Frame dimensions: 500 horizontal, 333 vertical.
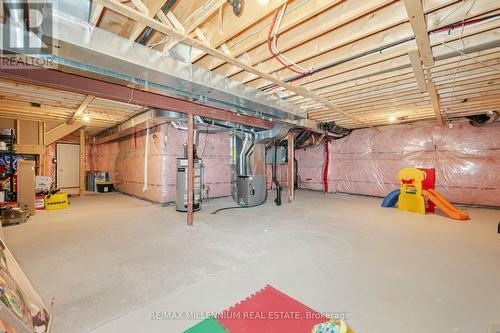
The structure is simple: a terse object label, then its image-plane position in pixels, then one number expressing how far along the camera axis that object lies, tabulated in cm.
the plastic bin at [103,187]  758
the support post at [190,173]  351
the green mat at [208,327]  133
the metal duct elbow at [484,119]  462
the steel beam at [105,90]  207
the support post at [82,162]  671
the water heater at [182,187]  460
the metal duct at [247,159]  552
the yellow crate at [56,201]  476
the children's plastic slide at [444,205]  403
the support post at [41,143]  582
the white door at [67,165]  788
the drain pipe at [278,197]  542
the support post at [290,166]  582
